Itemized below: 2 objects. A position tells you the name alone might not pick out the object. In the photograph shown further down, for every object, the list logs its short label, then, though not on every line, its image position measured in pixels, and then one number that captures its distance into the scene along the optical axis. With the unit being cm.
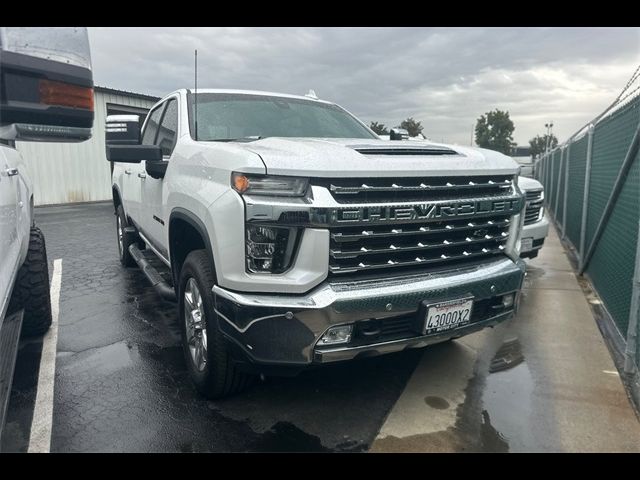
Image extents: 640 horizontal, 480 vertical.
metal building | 1451
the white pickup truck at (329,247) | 248
